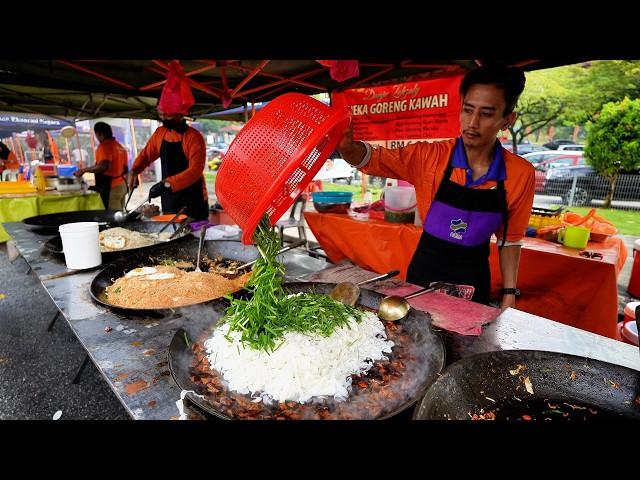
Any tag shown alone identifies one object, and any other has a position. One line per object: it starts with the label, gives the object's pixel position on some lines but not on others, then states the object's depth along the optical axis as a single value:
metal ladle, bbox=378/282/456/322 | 1.66
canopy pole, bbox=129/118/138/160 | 19.16
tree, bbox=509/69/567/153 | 16.00
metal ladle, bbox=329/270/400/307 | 1.82
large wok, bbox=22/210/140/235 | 3.48
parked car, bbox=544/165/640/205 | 11.24
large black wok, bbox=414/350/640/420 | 1.14
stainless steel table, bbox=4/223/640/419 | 1.21
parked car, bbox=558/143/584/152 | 21.43
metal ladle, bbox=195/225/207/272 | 2.54
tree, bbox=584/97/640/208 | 10.09
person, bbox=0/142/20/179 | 9.94
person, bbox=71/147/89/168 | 17.38
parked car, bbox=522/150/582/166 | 17.50
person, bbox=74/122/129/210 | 7.68
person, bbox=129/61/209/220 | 4.61
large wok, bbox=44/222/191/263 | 2.67
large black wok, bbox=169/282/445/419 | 1.12
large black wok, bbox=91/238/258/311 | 2.38
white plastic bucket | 2.38
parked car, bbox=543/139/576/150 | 27.50
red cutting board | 1.70
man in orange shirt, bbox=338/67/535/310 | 2.19
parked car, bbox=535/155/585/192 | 15.52
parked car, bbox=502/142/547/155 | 22.67
